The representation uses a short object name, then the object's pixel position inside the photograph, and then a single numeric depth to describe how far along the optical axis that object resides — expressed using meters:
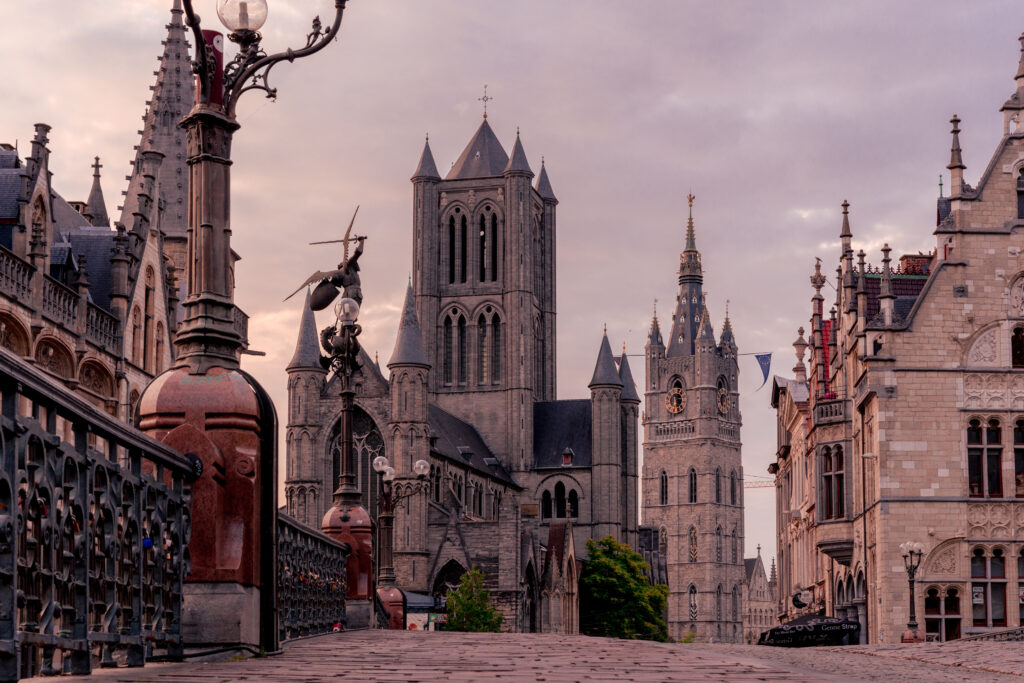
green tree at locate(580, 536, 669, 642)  94.56
